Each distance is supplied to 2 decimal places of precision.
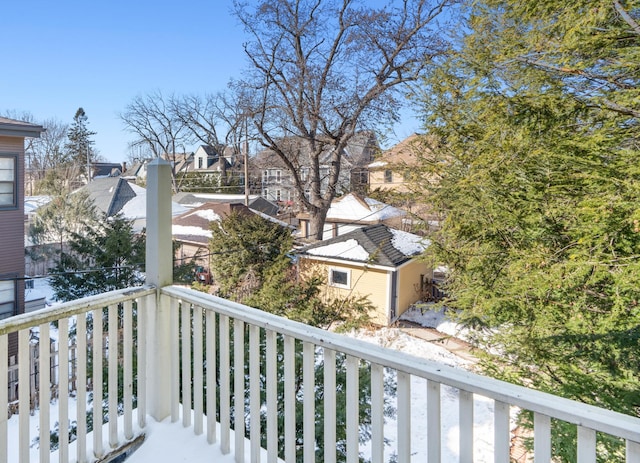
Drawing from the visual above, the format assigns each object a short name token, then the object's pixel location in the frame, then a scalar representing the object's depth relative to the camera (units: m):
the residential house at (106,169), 28.55
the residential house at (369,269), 10.12
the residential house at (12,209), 6.57
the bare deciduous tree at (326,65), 12.15
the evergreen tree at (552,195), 3.35
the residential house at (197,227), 12.04
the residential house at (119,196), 14.61
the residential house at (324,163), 14.17
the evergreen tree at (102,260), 6.67
